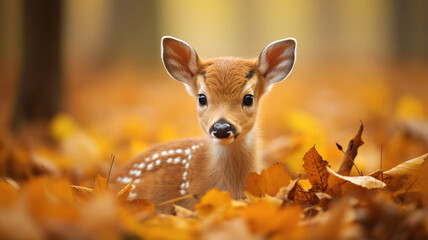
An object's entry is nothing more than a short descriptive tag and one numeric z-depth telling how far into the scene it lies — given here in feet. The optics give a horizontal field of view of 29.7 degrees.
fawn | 17.93
